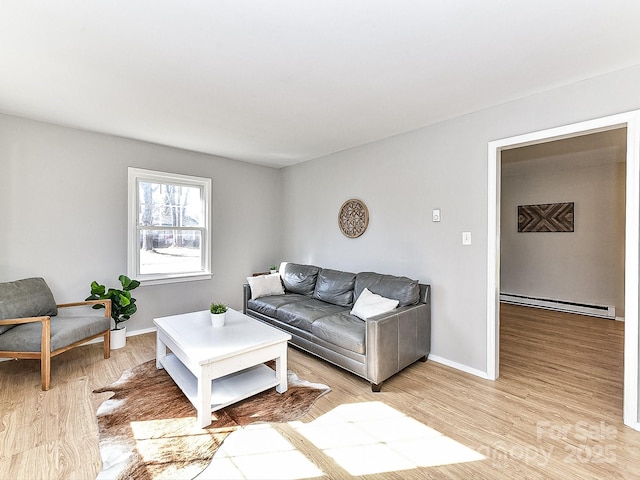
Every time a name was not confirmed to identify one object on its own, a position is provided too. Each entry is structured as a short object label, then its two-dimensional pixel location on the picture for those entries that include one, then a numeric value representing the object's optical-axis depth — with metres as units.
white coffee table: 2.16
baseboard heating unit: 4.84
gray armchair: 2.59
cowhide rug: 1.75
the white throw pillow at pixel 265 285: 4.11
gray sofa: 2.64
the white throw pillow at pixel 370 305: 2.95
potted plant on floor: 3.40
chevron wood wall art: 5.25
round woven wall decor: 3.96
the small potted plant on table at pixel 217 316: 2.76
